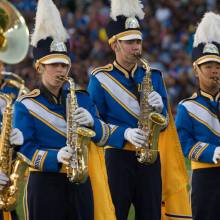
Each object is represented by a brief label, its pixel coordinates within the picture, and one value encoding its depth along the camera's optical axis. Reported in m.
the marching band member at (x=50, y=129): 14.83
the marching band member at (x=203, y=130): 16.50
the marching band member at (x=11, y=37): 15.70
